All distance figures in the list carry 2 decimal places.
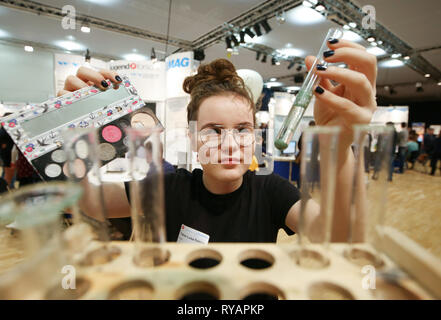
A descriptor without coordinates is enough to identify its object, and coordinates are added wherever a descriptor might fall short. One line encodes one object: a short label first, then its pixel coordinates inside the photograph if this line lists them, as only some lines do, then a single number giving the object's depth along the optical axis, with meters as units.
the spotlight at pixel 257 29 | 3.97
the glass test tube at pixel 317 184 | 0.27
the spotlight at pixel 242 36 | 4.21
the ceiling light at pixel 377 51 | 5.36
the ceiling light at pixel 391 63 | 6.21
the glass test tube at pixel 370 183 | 0.27
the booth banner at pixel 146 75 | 2.91
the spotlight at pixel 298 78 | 7.62
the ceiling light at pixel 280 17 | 3.59
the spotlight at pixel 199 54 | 5.25
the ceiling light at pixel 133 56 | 5.97
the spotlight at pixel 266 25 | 3.87
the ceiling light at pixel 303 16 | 3.67
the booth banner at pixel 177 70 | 2.92
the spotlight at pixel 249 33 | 4.11
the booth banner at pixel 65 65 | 3.20
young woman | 0.61
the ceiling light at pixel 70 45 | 5.25
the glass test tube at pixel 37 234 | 0.22
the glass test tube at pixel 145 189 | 0.26
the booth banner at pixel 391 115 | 8.05
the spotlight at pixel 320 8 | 3.42
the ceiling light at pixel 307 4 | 3.29
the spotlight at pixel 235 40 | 4.48
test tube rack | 0.27
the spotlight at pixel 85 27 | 3.99
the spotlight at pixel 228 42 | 4.52
